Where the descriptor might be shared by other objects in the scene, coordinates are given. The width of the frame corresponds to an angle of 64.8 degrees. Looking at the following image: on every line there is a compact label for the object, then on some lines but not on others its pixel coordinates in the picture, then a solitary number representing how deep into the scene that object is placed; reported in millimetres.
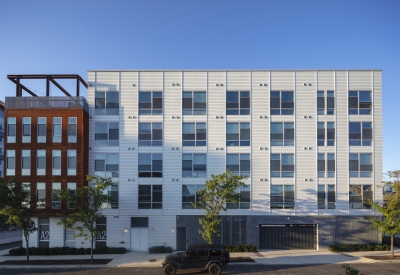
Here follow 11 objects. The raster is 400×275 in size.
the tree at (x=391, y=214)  23188
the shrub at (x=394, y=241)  28212
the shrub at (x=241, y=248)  26095
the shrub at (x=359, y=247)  26266
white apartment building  27328
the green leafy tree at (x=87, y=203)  22595
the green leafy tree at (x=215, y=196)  23406
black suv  19484
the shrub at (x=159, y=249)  26250
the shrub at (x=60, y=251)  25984
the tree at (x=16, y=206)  22422
